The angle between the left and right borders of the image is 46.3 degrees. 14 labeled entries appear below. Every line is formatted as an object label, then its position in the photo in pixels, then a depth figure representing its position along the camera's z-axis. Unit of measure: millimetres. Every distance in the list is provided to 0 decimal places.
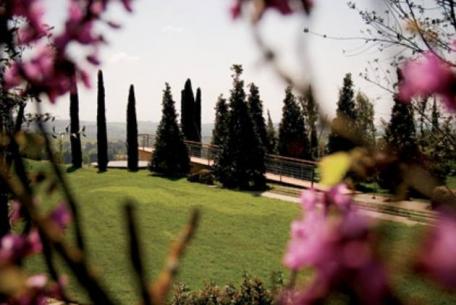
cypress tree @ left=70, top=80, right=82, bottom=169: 28734
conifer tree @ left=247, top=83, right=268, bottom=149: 34031
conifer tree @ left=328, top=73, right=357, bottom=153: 27547
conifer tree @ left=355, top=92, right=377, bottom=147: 30688
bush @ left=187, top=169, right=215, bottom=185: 23275
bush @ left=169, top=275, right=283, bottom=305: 7906
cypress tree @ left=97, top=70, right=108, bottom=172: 29188
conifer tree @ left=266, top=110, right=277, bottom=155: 33031
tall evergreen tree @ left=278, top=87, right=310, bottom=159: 31562
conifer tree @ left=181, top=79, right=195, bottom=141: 35194
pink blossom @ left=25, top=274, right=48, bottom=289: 834
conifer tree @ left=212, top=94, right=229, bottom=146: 33747
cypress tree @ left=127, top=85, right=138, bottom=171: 29078
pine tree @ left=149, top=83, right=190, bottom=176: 26234
